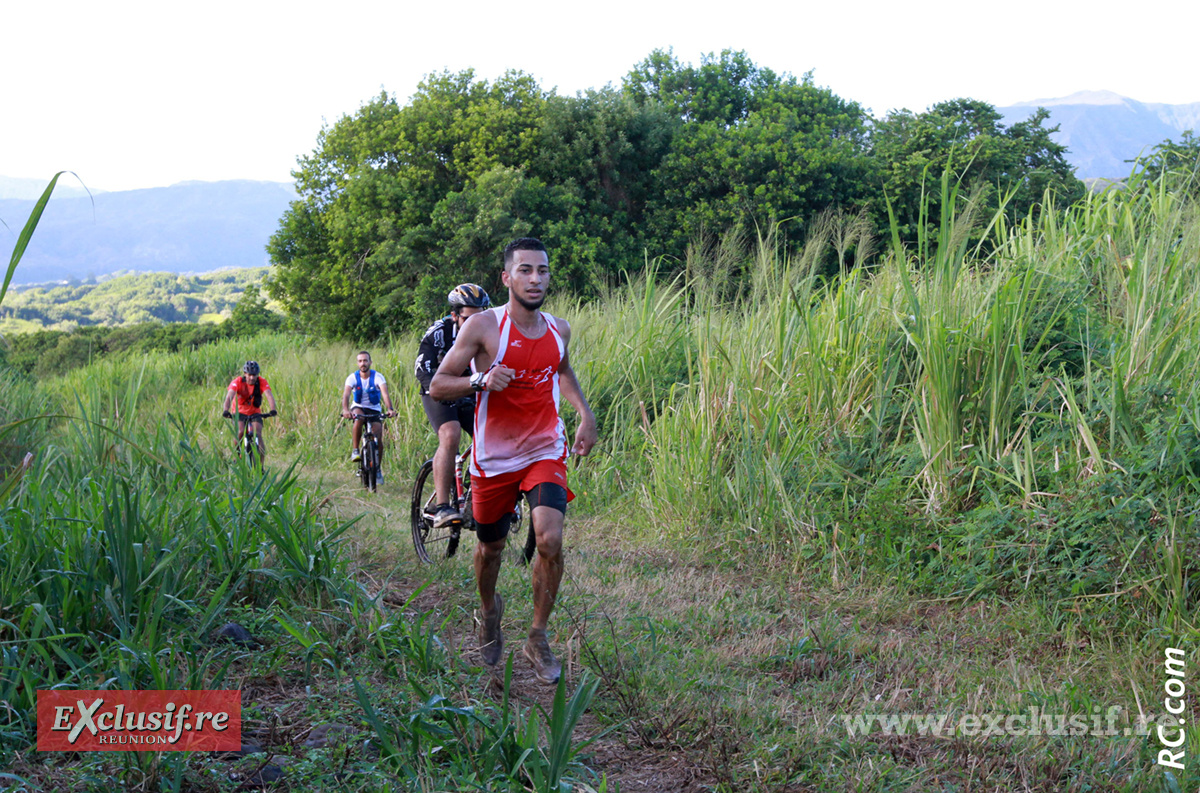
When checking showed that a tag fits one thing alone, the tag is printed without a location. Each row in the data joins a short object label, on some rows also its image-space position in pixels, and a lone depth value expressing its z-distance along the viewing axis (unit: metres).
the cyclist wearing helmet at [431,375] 6.43
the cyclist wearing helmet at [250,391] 10.66
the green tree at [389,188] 22.69
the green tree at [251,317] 41.20
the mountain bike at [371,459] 10.33
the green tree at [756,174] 22.70
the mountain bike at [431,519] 6.41
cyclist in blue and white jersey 10.55
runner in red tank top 3.95
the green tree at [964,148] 21.02
